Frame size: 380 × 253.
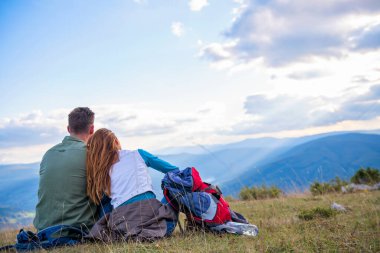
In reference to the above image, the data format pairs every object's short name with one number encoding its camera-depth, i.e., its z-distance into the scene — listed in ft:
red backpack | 18.39
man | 19.58
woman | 18.13
